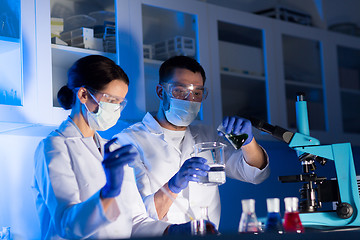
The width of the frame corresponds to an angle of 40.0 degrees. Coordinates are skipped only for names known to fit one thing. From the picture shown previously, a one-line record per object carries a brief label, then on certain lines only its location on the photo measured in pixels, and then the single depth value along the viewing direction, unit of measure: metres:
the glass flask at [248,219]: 1.44
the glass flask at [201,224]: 1.55
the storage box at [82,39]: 2.46
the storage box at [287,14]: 3.40
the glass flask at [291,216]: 1.46
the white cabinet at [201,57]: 2.24
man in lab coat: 2.32
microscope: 1.81
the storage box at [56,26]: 2.40
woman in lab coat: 1.52
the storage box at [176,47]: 2.80
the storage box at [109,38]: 2.54
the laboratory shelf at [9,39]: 2.21
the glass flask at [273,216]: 1.45
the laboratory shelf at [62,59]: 2.34
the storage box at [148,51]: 2.65
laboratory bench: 1.11
